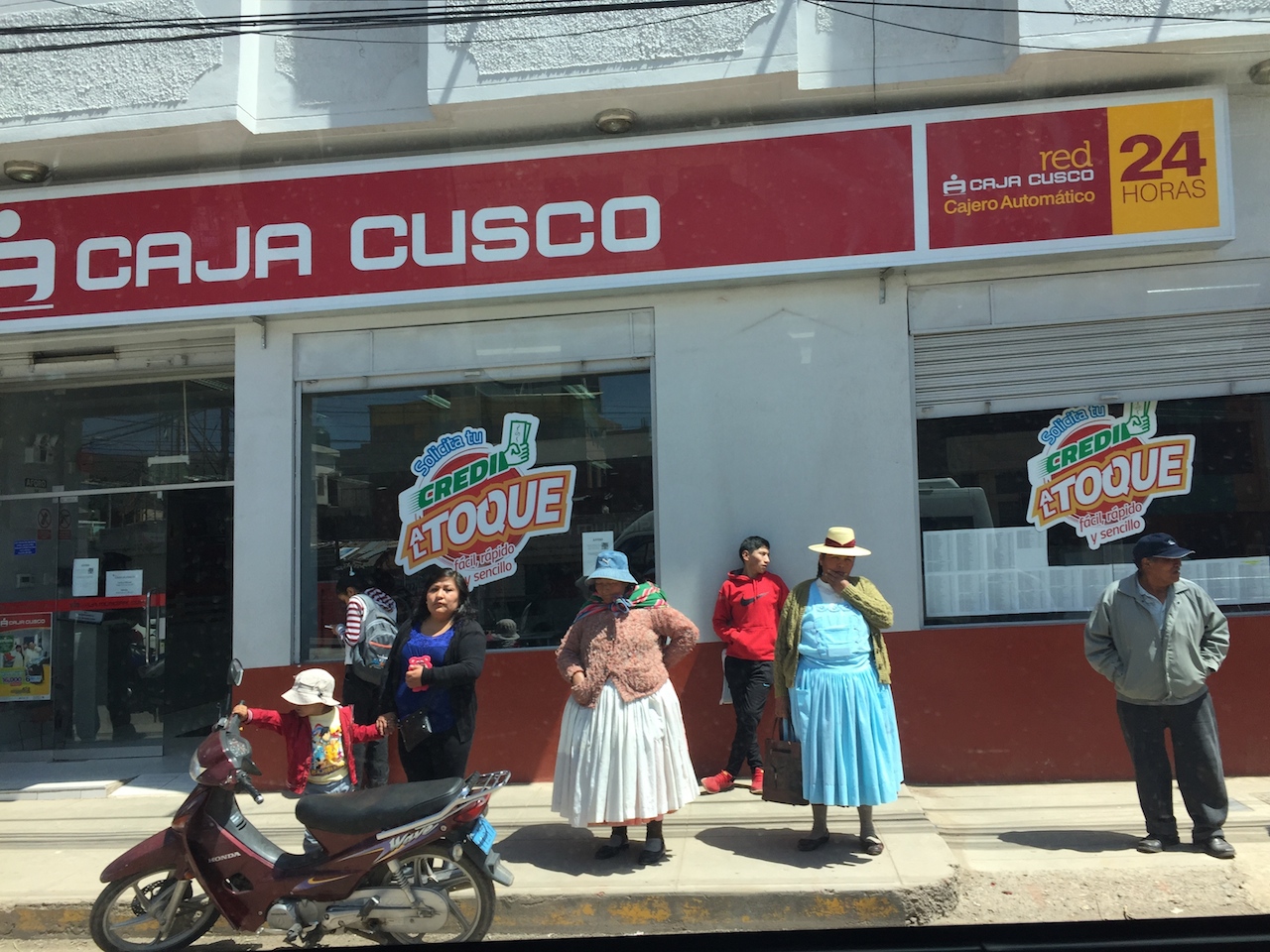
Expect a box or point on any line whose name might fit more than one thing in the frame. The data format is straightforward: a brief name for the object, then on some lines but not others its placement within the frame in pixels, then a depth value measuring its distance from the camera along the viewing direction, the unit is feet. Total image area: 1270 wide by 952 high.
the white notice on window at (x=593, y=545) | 23.73
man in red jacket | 21.67
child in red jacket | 15.38
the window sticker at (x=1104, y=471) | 22.72
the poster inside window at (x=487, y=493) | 23.82
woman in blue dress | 16.80
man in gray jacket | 17.15
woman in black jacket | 16.55
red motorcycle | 13.82
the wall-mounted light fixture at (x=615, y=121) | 23.43
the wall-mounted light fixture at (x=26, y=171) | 24.97
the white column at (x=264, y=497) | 23.81
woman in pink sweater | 16.55
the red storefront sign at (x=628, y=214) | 22.20
